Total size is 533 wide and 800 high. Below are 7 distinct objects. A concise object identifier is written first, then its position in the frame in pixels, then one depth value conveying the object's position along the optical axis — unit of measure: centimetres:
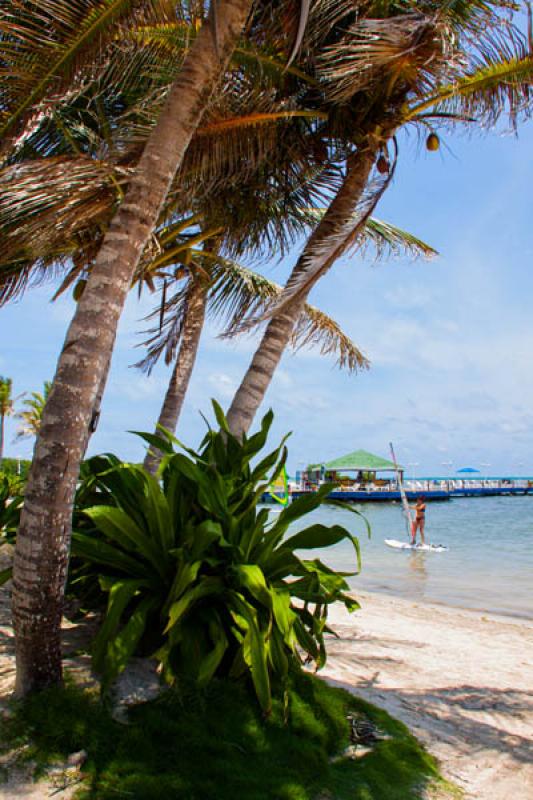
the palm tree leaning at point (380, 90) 531
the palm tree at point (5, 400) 4153
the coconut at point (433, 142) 662
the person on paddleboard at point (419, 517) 1901
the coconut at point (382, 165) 638
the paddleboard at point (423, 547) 1905
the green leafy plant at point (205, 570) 288
